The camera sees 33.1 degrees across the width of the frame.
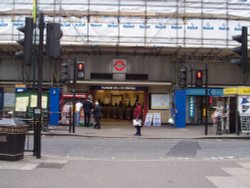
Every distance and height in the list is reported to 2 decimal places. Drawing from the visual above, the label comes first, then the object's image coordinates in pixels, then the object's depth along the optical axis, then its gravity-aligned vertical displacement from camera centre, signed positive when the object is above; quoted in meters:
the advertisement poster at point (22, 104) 22.50 +0.29
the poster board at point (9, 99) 29.33 +0.70
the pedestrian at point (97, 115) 24.61 -0.28
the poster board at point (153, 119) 27.95 -0.49
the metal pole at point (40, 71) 11.75 +1.10
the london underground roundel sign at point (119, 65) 29.03 +3.18
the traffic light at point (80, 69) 21.98 +2.16
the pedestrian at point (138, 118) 20.98 -0.35
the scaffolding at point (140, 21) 26.50 +5.78
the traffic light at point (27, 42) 11.59 +1.87
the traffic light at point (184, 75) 21.84 +1.95
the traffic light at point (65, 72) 20.50 +1.86
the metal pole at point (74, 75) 21.83 +1.84
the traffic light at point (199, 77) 23.28 +1.98
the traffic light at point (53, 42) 12.21 +1.98
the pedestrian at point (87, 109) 25.03 +0.09
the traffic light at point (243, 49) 12.42 +1.91
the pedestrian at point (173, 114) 26.66 -0.13
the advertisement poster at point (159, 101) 29.28 +0.76
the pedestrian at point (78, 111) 25.66 -0.04
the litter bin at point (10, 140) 10.84 -0.80
